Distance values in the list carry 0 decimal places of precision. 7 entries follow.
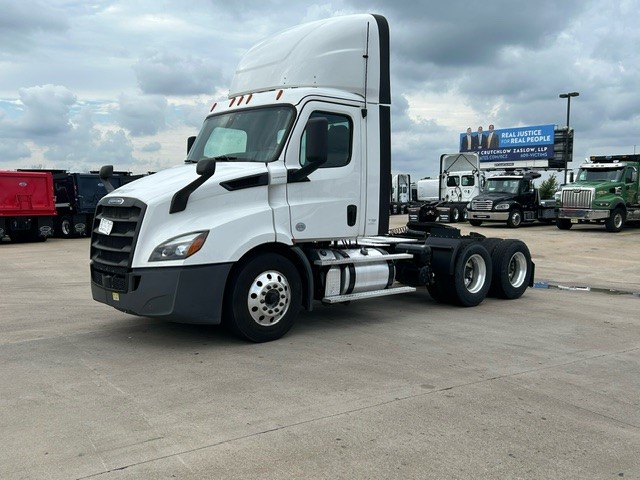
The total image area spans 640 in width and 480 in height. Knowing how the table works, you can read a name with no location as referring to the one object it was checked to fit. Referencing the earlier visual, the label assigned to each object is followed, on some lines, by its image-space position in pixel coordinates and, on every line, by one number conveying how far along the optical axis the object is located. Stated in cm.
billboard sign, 6725
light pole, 4112
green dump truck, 2525
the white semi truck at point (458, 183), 3272
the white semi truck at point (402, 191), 4681
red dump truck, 2250
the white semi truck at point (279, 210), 607
